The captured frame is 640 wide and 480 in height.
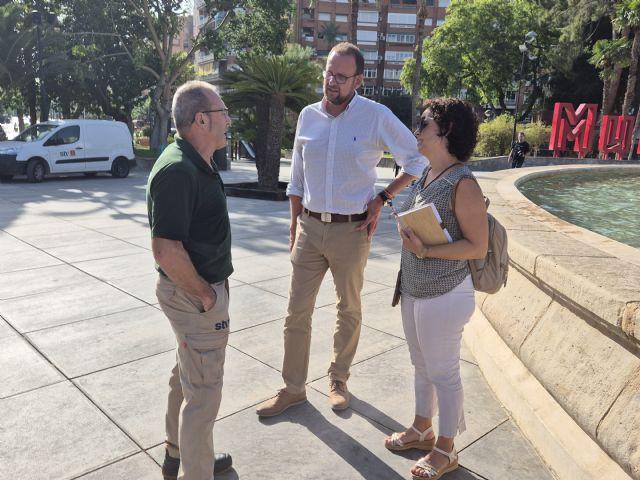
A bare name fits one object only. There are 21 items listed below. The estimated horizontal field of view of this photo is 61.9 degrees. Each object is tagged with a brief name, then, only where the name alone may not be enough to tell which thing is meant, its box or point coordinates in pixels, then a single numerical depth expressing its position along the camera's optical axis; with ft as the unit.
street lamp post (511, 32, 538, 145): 86.56
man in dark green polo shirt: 6.71
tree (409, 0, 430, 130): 110.52
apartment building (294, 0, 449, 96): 234.58
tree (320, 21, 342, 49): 228.22
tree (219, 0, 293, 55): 84.23
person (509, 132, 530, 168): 69.31
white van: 49.23
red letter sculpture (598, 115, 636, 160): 79.71
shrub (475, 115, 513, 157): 96.68
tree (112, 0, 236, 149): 81.30
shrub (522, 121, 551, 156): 94.63
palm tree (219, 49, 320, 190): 40.50
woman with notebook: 7.72
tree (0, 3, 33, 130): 75.61
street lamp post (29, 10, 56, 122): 61.21
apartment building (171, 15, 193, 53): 316.44
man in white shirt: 9.88
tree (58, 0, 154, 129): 83.15
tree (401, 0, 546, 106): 129.29
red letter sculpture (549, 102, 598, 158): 80.59
